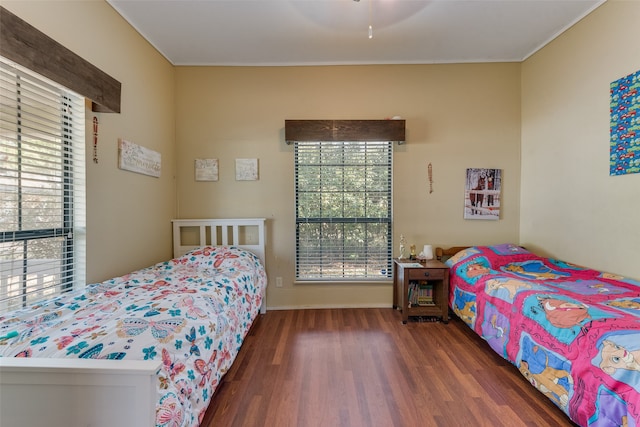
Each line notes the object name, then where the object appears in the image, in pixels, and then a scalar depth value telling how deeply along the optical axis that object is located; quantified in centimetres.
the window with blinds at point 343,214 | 298
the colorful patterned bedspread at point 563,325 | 118
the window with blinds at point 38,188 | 139
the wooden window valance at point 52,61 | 116
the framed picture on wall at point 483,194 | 296
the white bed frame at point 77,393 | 76
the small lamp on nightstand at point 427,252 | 285
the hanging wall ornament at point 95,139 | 190
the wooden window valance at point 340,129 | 279
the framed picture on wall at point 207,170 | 296
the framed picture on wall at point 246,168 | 295
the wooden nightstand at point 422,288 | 260
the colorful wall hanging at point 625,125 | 189
